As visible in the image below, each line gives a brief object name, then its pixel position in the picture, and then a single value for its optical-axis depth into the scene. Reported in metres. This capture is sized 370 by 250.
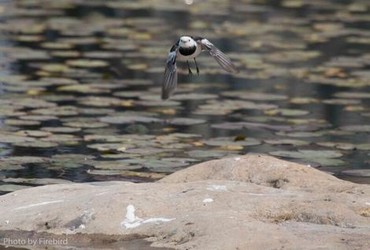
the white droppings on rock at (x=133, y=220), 10.49
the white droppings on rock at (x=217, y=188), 11.12
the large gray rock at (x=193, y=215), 9.92
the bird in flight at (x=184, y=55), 12.72
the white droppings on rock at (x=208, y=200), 10.77
